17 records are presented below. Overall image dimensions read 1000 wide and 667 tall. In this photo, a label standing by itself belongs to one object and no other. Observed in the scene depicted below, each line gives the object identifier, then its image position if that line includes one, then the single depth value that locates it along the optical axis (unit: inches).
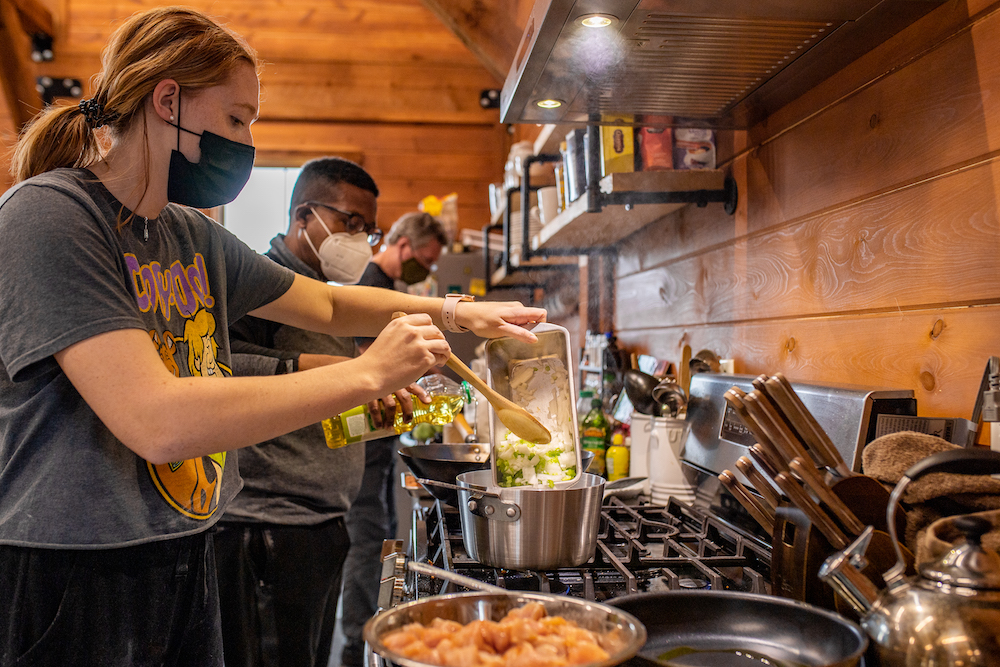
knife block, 34.1
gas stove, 45.8
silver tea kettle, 25.3
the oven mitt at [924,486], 31.3
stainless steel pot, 44.6
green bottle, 87.6
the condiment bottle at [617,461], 85.3
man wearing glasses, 70.7
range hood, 47.9
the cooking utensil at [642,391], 78.4
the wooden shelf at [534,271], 141.4
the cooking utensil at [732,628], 32.5
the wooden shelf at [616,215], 72.2
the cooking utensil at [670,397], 75.5
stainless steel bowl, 27.7
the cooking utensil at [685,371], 82.4
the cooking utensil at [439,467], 58.8
